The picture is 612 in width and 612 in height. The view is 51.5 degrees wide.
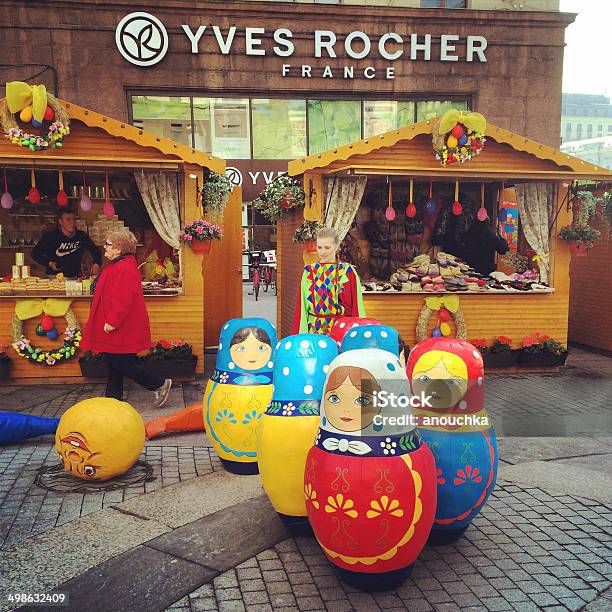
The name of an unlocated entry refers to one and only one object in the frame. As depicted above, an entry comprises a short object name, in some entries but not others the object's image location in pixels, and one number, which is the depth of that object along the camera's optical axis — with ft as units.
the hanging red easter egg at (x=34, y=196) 29.51
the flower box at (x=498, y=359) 31.32
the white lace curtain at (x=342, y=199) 30.81
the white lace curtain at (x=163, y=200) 29.45
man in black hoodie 33.14
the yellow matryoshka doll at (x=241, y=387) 16.34
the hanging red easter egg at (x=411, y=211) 31.48
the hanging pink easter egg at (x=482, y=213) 32.78
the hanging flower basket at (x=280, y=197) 31.30
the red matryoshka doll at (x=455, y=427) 12.23
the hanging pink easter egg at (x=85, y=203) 30.63
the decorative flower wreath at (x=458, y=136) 28.96
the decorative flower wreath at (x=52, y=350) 27.99
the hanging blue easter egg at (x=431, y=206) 36.21
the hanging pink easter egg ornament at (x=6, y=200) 29.14
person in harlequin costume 19.65
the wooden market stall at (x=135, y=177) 27.61
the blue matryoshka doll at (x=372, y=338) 14.08
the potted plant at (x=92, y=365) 28.35
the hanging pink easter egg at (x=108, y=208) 30.27
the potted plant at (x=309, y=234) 30.22
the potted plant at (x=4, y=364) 27.94
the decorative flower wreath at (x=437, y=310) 31.12
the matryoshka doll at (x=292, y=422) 12.76
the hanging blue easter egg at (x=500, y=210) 37.86
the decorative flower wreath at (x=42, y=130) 26.37
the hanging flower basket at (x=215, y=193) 30.09
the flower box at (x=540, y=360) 31.58
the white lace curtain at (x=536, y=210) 32.04
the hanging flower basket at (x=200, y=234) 28.66
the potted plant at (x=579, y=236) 31.07
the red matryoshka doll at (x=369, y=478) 10.61
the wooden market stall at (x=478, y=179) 29.94
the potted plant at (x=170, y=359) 28.73
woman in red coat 21.35
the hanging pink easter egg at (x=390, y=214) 31.41
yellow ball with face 16.07
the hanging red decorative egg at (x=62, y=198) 29.86
